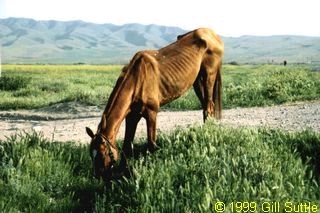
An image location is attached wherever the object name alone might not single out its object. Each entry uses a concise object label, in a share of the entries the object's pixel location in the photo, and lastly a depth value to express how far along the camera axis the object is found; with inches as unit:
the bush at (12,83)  1225.4
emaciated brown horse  275.9
